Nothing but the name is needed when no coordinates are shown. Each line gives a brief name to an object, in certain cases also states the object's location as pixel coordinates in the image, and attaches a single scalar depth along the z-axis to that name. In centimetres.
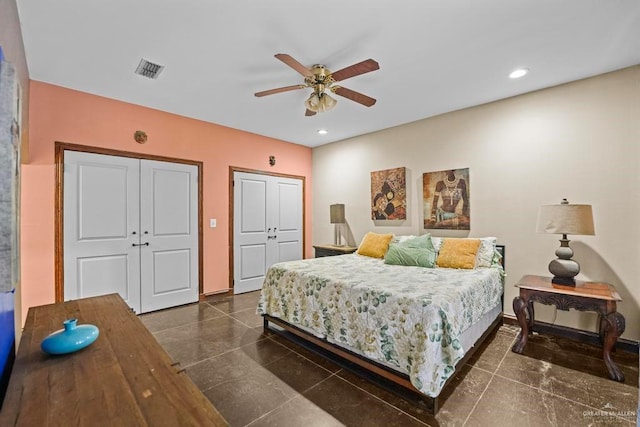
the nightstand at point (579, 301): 227
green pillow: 329
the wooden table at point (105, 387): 80
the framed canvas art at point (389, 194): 435
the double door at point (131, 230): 326
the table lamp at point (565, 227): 259
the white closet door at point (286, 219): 523
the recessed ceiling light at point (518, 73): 277
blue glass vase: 115
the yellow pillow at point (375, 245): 396
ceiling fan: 222
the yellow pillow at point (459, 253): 312
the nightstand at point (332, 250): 470
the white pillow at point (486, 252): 316
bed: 187
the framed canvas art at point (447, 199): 372
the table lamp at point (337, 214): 501
